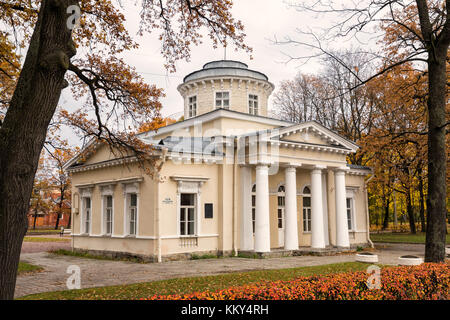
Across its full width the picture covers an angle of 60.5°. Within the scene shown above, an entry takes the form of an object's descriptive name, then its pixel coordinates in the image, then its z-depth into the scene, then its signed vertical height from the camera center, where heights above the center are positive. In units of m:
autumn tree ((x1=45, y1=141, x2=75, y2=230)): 48.34 +3.01
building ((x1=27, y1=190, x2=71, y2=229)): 62.57 -1.64
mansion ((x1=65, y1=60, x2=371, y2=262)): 16.98 +1.02
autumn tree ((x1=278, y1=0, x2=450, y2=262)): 10.67 +2.22
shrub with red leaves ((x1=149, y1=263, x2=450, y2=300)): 6.13 -1.41
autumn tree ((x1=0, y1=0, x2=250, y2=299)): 5.64 +1.46
